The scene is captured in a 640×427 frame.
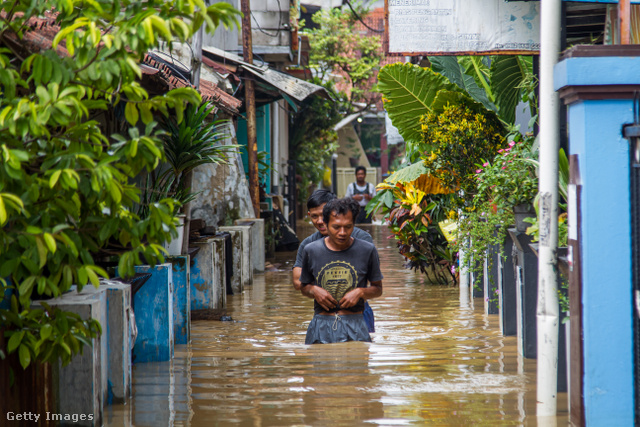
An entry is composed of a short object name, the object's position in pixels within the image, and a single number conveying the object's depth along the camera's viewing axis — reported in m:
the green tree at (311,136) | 47.78
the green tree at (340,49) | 54.65
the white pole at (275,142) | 42.69
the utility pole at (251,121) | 28.53
